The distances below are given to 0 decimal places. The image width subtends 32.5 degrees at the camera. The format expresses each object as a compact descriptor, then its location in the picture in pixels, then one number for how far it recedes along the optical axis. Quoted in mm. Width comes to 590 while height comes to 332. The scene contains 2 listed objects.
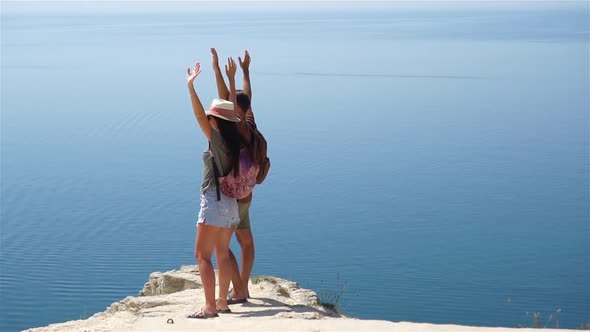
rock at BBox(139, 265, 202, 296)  8664
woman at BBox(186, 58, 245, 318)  6672
